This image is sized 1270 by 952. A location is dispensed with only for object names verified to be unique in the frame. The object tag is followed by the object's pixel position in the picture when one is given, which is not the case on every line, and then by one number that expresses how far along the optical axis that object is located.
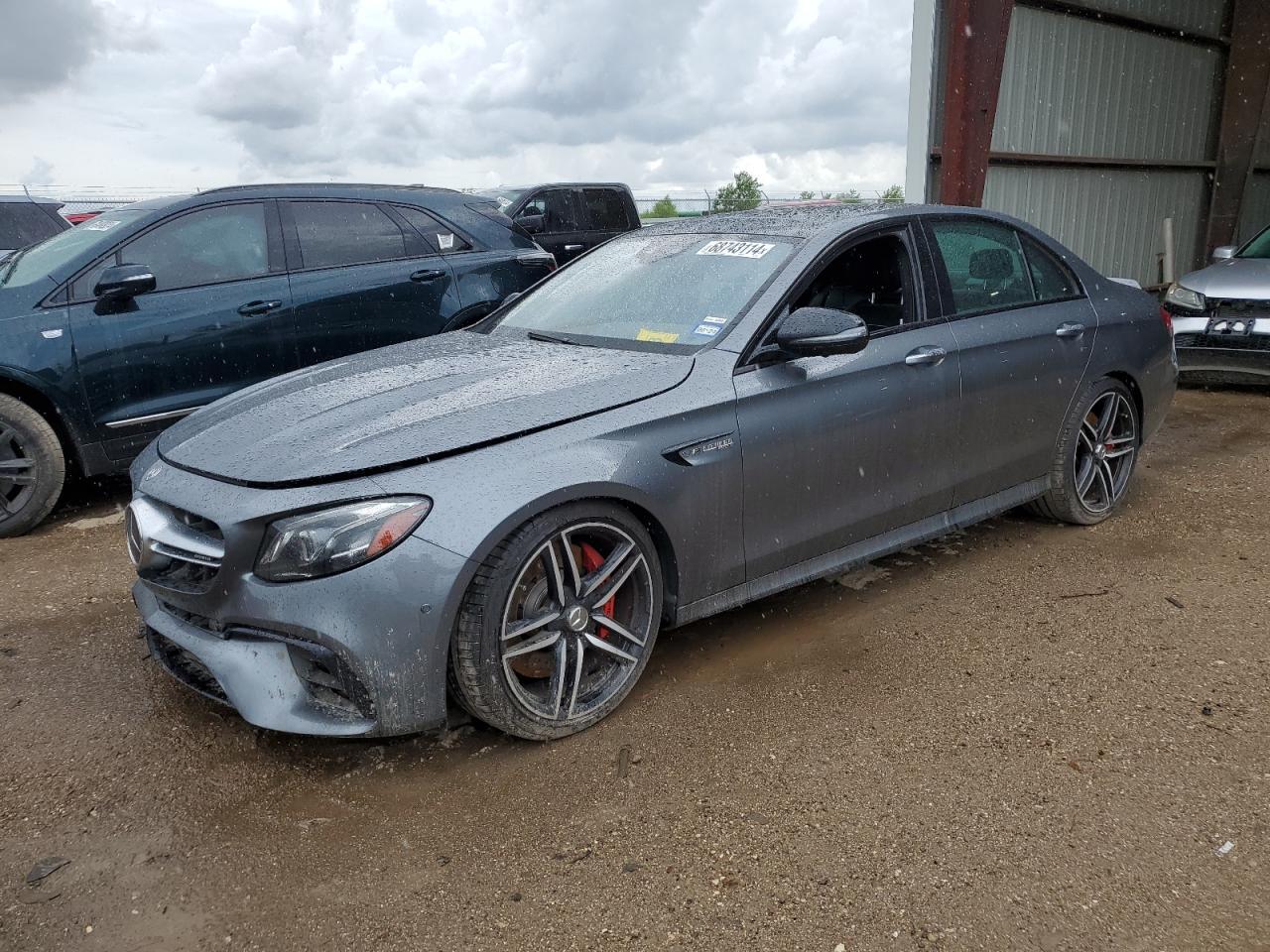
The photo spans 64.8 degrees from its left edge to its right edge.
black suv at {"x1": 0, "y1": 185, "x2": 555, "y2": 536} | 4.85
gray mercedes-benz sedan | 2.51
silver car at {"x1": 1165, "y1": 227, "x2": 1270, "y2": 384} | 7.38
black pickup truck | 11.69
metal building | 8.53
